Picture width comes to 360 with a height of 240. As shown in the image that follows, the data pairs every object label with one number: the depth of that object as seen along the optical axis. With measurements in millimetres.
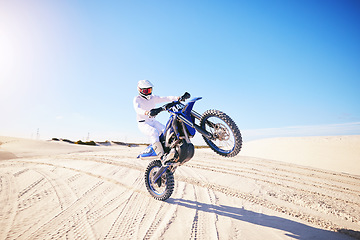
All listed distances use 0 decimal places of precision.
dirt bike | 3788
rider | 4707
